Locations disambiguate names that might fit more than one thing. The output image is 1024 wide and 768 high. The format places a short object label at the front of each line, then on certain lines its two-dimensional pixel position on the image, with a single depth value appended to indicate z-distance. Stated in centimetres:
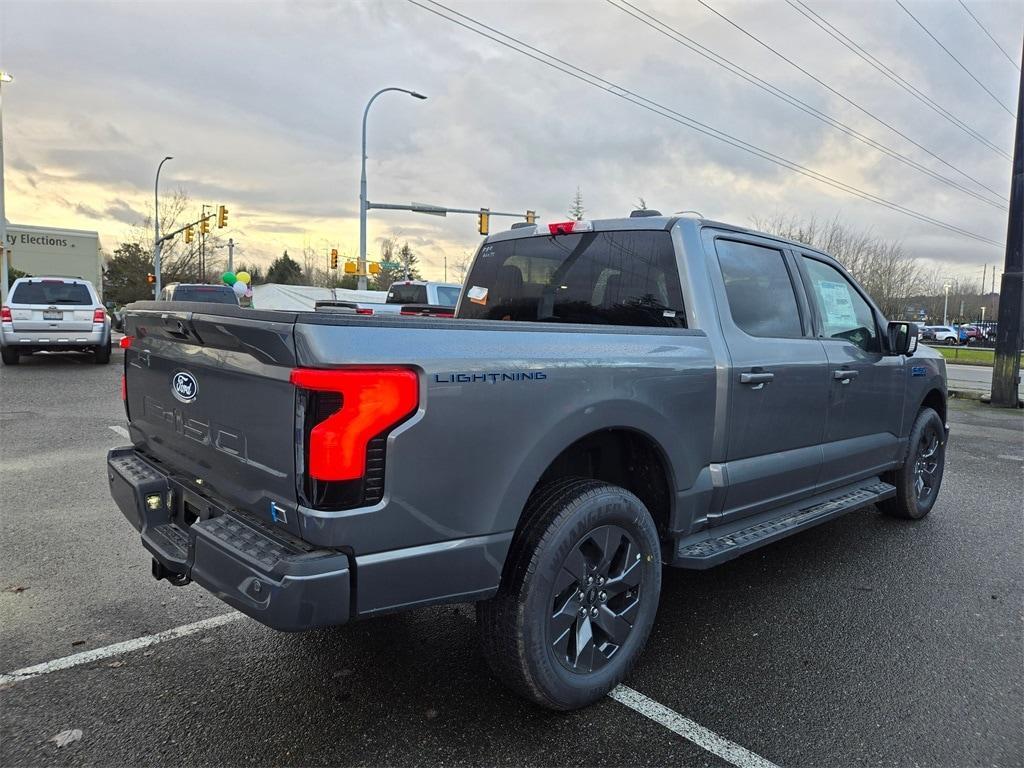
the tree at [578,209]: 5190
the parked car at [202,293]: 1838
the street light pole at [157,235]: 3675
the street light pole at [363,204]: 2638
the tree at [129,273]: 5550
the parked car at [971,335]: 4585
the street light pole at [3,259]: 2380
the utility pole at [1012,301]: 1215
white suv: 1343
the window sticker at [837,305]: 411
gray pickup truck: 203
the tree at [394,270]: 8044
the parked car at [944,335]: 4509
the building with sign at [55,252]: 5381
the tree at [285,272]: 8819
